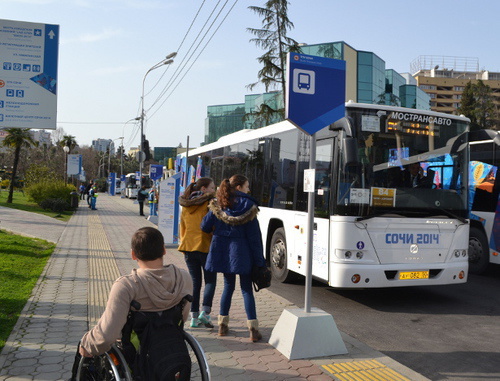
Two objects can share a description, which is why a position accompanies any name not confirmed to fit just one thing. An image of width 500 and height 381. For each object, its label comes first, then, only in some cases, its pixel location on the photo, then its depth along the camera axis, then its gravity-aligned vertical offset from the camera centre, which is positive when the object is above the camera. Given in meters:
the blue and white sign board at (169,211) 13.71 -0.96
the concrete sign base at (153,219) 19.86 -1.72
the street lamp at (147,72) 27.88 +6.55
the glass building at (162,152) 123.95 +5.77
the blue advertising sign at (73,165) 31.97 +0.50
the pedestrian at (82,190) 40.00 -1.36
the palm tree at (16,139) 33.81 +2.14
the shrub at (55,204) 25.81 -1.67
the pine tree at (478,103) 64.00 +10.82
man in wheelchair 2.90 -0.71
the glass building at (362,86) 25.09 +11.23
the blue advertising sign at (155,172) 25.39 +0.19
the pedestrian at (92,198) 30.39 -1.48
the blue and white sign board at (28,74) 11.09 +2.19
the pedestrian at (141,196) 26.55 -1.13
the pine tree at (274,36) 23.53 +6.79
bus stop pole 5.07 -0.63
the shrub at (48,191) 27.72 -1.10
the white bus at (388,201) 7.14 -0.27
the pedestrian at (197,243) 5.93 -0.78
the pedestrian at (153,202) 22.69 -1.20
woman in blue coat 5.37 -0.67
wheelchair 2.90 -1.15
